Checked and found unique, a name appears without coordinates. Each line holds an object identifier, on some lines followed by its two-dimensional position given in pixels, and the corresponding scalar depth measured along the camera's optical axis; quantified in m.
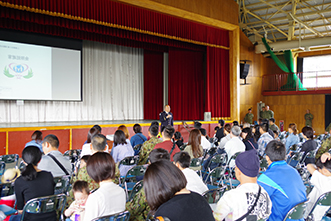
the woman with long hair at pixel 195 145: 4.31
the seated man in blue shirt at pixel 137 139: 5.52
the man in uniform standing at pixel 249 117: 14.42
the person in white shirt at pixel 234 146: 4.72
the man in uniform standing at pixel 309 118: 14.90
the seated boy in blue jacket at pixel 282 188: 2.27
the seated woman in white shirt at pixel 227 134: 5.55
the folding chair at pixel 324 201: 2.34
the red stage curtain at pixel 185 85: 12.55
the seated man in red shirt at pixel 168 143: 4.10
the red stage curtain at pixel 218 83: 12.10
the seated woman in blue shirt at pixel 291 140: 6.16
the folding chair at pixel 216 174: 3.70
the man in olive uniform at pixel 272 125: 7.95
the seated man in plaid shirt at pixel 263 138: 5.85
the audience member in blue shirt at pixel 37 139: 4.46
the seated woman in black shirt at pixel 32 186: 2.33
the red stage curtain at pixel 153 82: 13.69
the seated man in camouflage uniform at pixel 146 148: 4.25
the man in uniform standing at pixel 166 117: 9.41
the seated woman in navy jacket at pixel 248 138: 5.20
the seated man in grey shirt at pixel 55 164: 3.14
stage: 7.12
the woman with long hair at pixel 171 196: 1.47
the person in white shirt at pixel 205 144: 5.18
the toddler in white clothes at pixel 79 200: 2.26
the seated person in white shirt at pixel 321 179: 2.68
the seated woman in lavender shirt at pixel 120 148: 4.16
